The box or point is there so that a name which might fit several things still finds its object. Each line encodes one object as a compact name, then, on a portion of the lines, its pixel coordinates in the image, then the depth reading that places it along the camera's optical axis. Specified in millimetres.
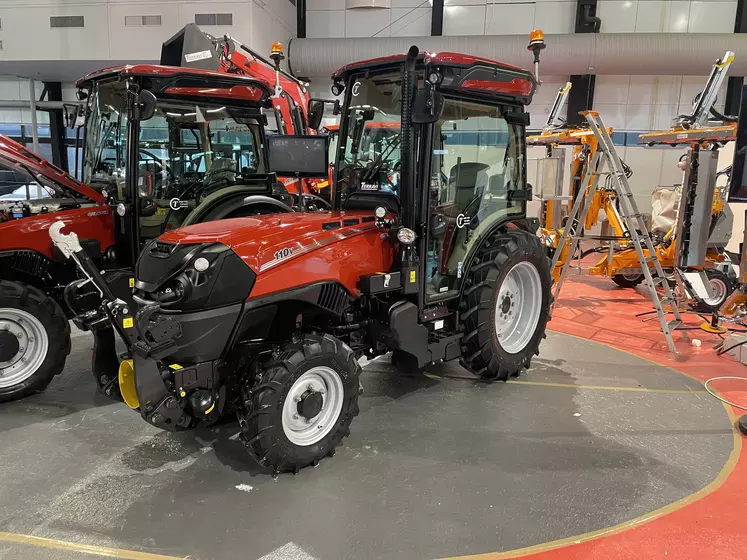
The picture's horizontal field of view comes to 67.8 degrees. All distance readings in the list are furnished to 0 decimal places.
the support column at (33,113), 11562
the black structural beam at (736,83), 11273
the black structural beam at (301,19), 12305
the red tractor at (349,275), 2834
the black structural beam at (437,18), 12039
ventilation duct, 10102
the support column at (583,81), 11547
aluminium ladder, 5004
